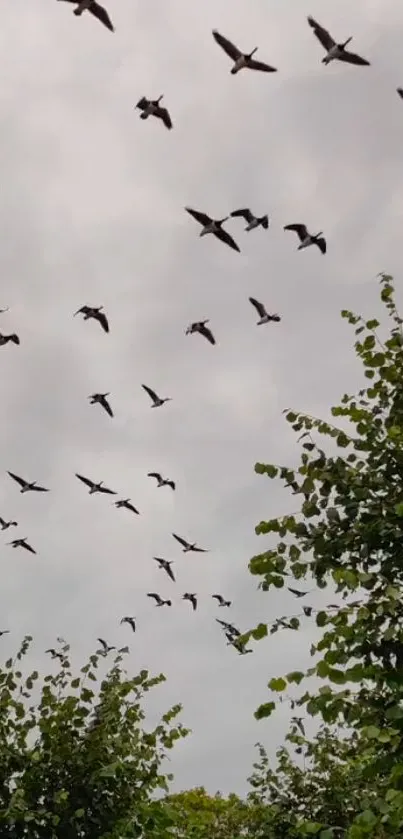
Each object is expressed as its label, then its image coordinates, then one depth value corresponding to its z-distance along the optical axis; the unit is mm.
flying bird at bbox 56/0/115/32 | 16938
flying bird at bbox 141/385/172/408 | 27111
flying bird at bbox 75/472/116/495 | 26441
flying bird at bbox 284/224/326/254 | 20062
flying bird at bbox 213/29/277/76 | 17784
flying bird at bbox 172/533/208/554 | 28109
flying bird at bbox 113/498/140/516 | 28636
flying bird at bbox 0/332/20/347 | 24609
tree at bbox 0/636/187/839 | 15086
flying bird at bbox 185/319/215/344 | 23867
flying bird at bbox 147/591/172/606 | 29155
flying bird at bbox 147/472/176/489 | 28161
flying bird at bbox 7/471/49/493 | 26781
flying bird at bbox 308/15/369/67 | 17016
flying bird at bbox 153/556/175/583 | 28306
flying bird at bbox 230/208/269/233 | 20281
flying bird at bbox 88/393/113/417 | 26031
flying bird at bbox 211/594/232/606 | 26906
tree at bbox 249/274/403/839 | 7312
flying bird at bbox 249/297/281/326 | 22859
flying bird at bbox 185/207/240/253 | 19922
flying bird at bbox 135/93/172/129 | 20594
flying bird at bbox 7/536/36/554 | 28692
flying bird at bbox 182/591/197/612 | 31234
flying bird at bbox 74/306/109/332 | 24188
